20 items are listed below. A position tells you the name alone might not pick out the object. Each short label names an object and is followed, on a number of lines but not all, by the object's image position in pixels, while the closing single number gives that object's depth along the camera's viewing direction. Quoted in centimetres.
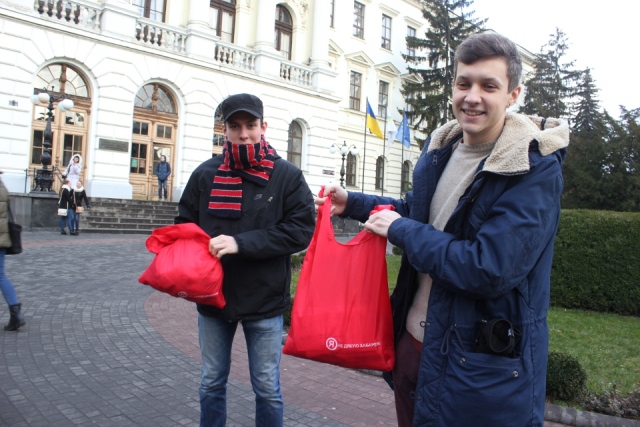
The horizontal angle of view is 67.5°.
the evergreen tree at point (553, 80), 4038
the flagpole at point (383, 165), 3466
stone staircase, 1758
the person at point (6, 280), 568
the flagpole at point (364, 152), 3172
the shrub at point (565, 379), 446
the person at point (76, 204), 1545
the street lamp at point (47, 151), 1675
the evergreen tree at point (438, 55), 3375
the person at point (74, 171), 1650
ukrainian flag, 2819
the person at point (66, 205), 1504
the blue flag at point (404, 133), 2992
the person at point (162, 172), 2153
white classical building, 1836
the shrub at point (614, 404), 420
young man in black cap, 278
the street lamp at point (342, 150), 2483
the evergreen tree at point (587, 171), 1425
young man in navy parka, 160
